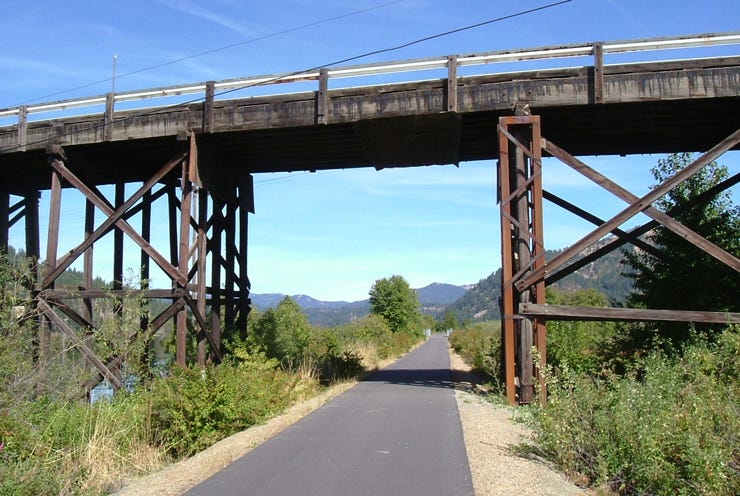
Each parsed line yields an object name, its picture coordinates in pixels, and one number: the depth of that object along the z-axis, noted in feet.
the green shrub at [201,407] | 33.88
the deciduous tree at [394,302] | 187.52
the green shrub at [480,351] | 56.76
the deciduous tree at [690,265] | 49.06
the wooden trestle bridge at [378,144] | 41.50
